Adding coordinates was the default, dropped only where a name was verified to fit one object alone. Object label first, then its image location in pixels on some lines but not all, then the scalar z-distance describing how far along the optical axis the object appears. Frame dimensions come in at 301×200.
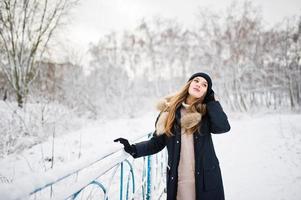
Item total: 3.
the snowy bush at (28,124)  5.80
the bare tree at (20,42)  10.28
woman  1.71
